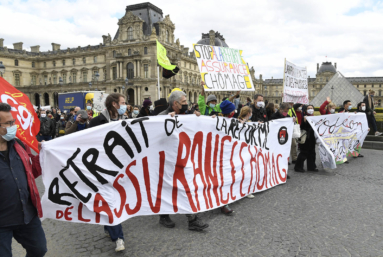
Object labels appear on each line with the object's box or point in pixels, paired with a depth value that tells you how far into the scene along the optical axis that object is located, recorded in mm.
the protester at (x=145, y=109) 5335
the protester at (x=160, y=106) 4793
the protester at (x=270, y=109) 7542
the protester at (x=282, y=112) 6535
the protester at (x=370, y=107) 9452
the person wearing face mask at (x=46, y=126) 10312
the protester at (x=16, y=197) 2213
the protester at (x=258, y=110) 6312
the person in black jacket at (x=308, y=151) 6955
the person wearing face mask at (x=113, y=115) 3244
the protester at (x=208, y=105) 5824
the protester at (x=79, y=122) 4258
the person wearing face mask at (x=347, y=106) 8859
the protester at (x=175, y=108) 3852
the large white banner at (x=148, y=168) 3059
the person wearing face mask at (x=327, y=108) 8333
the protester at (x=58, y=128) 12496
